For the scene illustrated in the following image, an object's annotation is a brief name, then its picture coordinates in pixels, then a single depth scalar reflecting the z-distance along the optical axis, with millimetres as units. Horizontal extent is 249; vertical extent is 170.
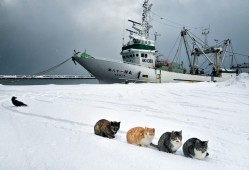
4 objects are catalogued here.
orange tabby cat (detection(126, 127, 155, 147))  4928
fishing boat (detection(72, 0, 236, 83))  34844
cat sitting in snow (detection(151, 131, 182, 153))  4573
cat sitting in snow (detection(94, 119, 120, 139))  5571
